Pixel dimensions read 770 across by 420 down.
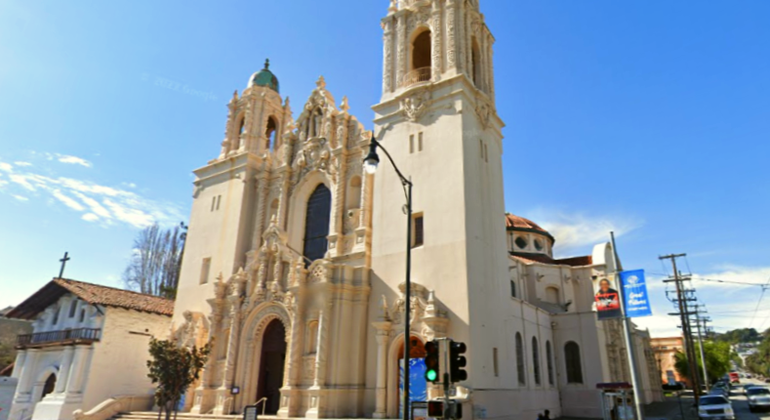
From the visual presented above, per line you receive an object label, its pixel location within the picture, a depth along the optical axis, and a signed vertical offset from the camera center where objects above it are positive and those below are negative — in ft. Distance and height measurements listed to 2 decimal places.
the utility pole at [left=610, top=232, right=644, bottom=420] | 51.25 +6.04
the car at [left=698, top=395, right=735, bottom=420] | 86.89 -1.42
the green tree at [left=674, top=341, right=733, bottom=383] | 277.44 +20.26
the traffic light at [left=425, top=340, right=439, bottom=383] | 37.52 +2.21
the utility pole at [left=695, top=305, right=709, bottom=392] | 185.49 +27.10
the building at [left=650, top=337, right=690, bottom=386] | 317.71 +29.22
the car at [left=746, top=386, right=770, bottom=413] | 115.44 +0.65
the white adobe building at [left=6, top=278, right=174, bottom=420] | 98.94 +7.11
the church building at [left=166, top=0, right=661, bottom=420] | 74.74 +21.54
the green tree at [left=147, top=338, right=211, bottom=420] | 77.10 +2.26
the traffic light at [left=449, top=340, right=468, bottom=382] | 36.96 +2.29
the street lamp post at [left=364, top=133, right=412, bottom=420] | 40.55 +9.16
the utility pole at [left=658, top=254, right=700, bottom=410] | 155.02 +30.16
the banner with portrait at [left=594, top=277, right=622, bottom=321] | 55.62 +9.82
